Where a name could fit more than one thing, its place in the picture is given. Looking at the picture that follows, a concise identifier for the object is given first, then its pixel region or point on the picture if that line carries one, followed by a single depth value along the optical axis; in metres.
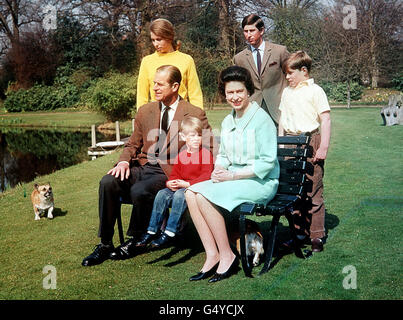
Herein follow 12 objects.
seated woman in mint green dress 3.44
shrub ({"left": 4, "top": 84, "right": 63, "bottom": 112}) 32.16
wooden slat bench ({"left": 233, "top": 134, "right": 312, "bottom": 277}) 3.48
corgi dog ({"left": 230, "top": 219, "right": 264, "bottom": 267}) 3.73
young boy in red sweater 3.82
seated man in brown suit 3.93
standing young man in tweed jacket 4.96
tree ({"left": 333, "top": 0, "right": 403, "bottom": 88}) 26.25
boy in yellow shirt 3.98
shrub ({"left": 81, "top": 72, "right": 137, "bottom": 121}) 22.20
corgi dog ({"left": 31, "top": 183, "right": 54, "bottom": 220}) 6.12
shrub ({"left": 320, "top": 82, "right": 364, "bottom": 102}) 26.09
